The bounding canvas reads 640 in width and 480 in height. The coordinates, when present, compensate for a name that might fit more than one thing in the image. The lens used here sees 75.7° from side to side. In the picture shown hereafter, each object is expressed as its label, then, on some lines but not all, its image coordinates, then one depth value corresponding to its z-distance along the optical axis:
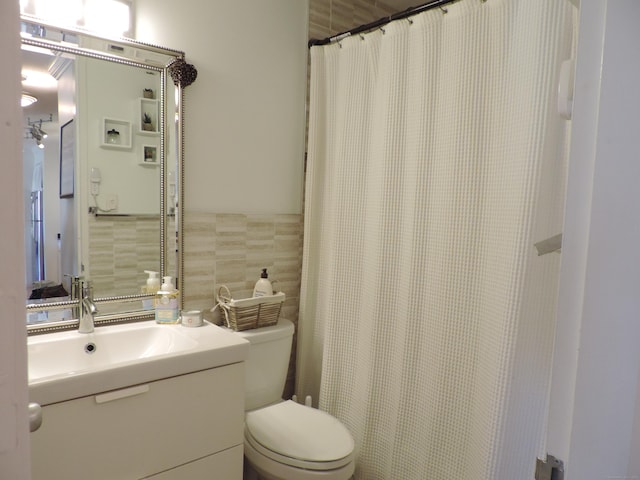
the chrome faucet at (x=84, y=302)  1.48
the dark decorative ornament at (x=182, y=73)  1.66
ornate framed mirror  1.42
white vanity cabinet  1.09
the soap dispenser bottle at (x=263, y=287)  1.90
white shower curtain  1.25
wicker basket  1.75
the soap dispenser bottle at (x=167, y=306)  1.63
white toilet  1.44
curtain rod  1.51
